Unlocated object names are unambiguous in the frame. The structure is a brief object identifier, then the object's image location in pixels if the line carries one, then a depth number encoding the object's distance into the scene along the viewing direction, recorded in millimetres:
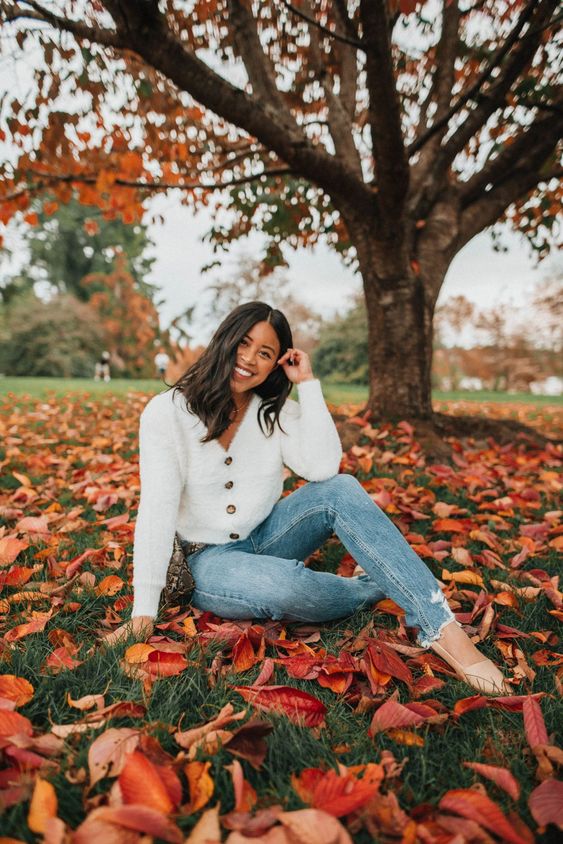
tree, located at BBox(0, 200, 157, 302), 29922
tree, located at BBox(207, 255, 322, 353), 24297
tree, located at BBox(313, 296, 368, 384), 19656
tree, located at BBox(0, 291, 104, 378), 23422
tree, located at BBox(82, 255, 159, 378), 26844
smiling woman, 1793
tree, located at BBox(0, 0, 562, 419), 3560
